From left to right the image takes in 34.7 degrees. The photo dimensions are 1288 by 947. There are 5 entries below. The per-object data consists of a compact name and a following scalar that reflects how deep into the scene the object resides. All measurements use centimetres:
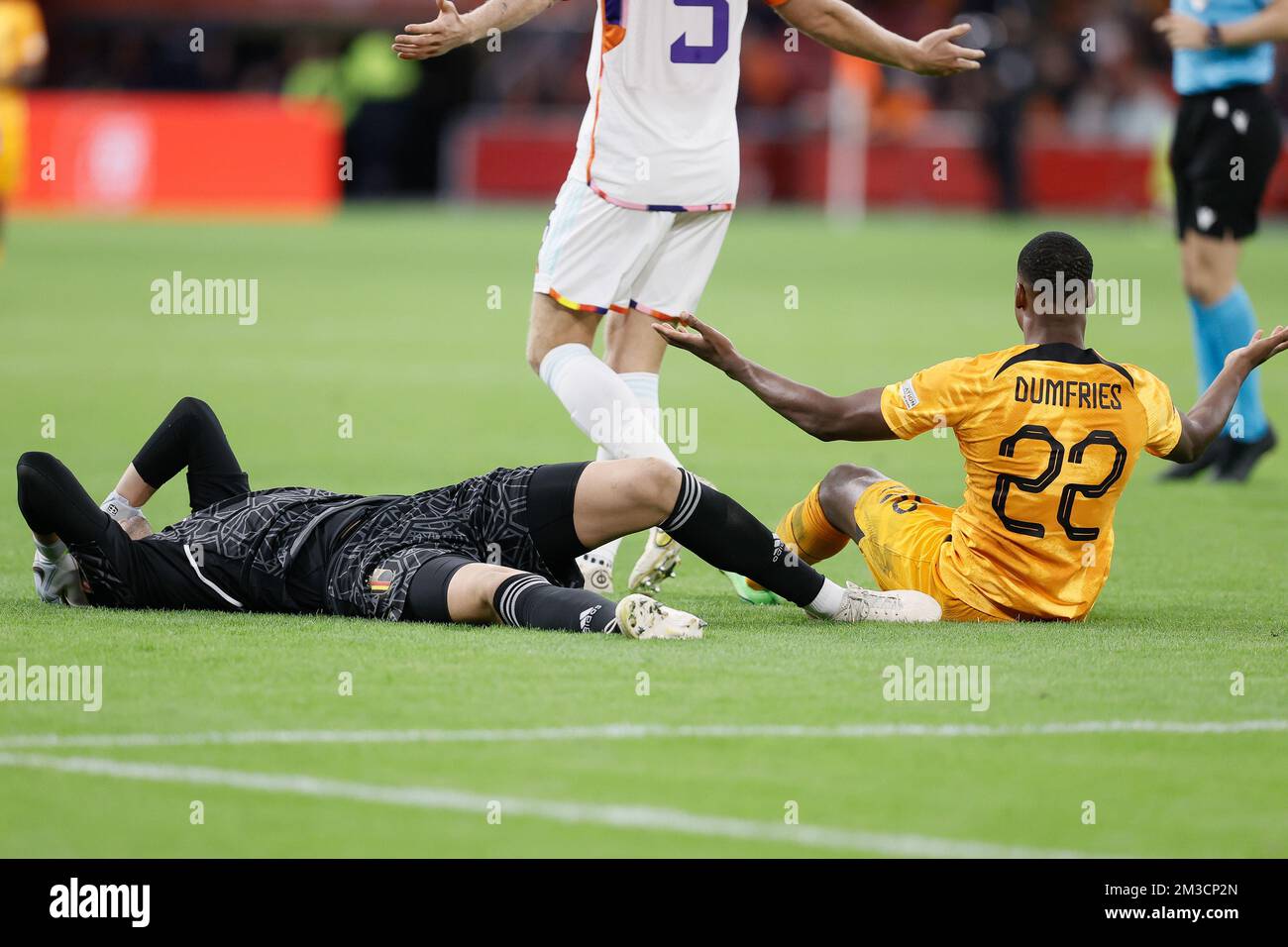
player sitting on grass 609
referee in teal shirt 1019
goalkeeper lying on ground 606
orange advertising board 3017
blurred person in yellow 1958
